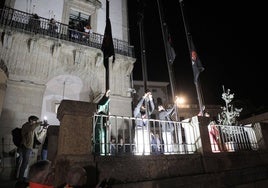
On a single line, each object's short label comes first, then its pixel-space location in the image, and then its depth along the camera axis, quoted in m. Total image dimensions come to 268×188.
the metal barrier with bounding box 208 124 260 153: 7.44
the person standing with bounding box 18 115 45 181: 5.50
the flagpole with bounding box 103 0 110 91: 6.81
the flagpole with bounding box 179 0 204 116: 8.03
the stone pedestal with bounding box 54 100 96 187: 4.02
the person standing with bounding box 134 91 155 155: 7.08
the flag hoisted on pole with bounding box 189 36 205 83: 9.11
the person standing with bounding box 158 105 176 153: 6.98
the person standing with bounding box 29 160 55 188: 2.87
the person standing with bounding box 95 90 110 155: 5.27
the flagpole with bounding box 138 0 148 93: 8.55
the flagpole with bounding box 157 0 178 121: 8.80
